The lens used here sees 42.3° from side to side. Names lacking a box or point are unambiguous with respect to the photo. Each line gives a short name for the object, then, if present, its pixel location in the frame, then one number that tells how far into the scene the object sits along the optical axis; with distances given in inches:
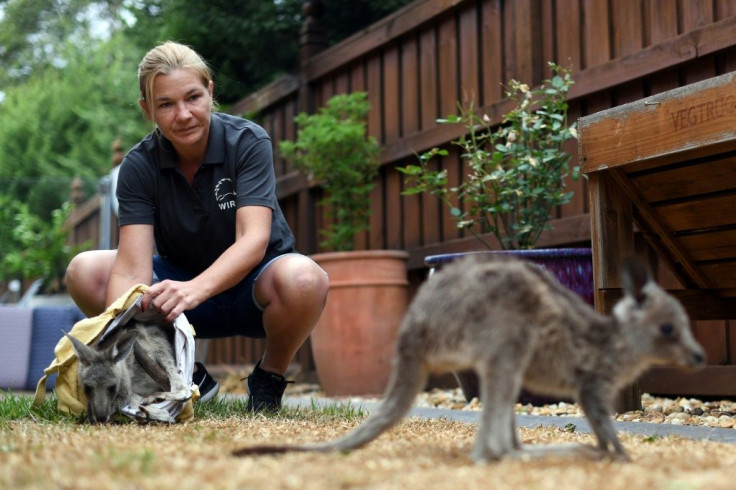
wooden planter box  148.8
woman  173.2
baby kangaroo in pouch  154.0
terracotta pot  258.1
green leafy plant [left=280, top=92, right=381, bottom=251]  277.7
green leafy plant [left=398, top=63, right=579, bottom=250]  211.3
